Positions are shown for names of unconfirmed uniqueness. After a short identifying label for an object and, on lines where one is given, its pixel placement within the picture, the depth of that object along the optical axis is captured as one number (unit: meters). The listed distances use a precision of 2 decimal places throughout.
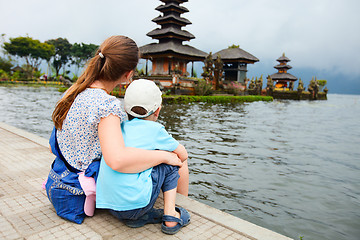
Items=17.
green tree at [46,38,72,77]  60.22
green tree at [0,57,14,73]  51.09
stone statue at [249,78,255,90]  39.51
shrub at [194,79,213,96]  26.62
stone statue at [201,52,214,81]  29.28
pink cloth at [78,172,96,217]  1.97
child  1.83
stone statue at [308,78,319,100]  44.29
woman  1.73
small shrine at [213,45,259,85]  37.69
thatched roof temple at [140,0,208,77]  29.70
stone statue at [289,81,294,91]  46.59
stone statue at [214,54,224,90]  29.98
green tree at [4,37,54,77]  50.31
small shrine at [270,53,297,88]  48.59
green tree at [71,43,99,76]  59.12
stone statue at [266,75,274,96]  40.93
